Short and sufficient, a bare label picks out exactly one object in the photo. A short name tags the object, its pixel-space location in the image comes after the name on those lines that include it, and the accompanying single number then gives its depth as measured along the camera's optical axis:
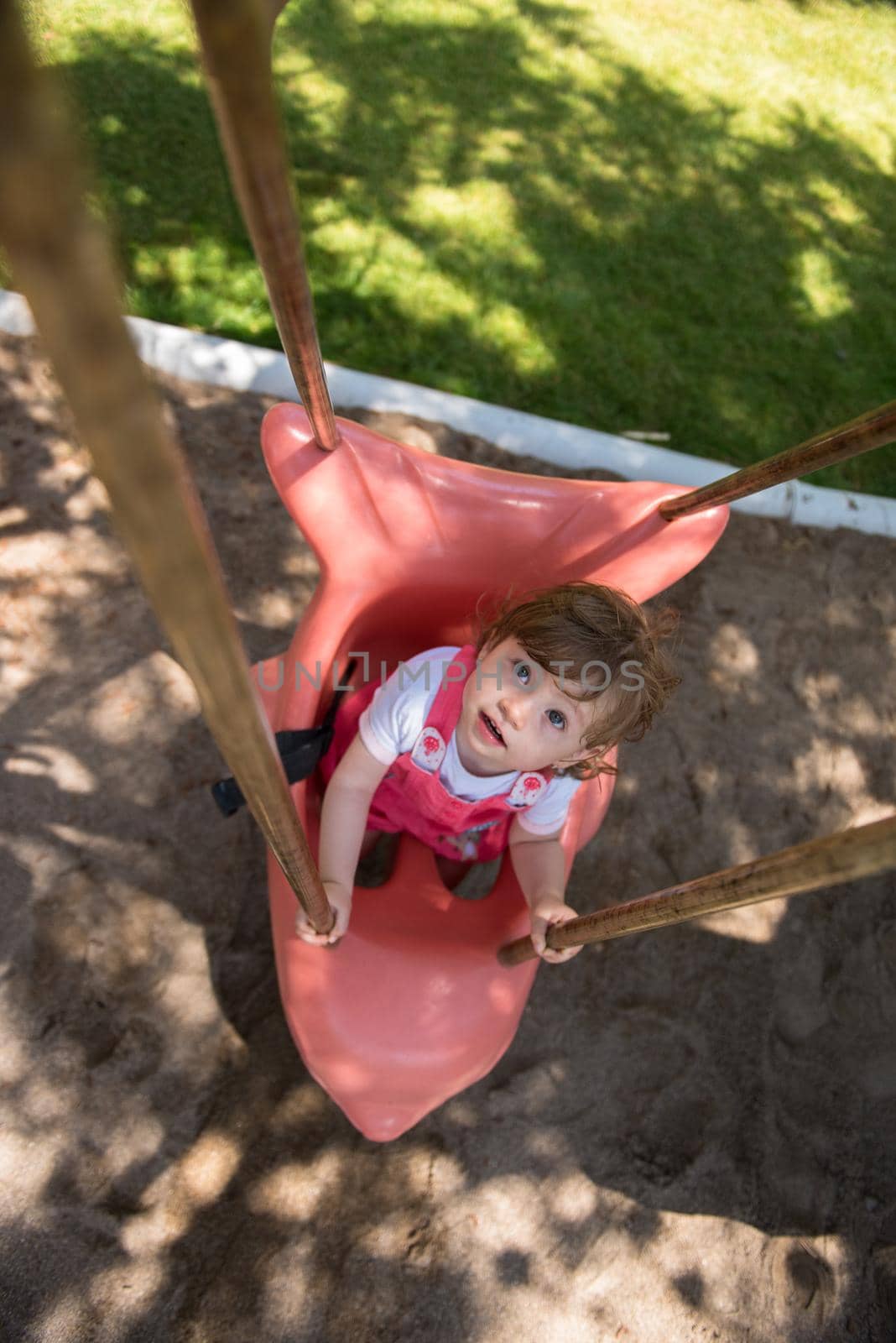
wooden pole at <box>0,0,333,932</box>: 0.26
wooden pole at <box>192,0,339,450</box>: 0.45
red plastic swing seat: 1.30
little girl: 1.18
